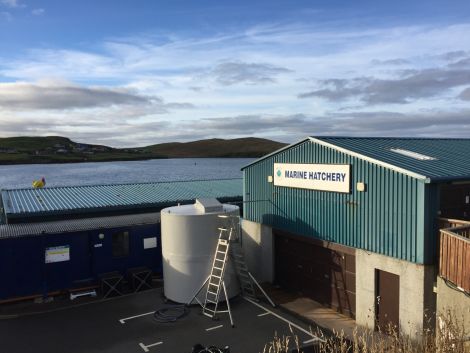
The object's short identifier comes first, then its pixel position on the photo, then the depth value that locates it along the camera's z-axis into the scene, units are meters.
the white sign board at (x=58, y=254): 19.66
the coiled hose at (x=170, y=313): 16.80
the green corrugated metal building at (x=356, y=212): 13.77
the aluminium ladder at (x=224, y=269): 17.56
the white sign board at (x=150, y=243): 21.83
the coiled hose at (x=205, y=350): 12.11
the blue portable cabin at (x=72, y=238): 19.22
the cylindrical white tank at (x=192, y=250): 18.31
